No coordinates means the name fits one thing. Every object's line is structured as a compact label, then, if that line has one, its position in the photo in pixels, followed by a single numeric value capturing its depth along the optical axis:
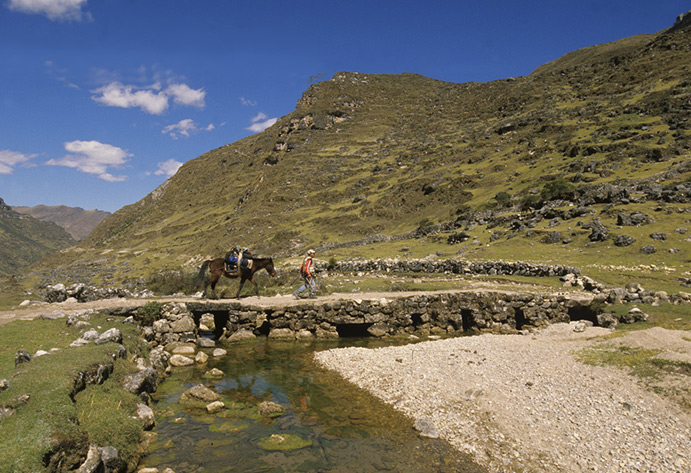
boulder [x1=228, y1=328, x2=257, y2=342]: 20.84
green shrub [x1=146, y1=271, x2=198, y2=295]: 30.53
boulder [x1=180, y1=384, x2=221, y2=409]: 12.24
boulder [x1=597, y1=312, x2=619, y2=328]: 18.90
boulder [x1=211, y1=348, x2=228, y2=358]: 17.84
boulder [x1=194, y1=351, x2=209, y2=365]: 16.83
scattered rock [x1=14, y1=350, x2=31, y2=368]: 10.02
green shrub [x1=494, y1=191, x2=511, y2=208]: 57.97
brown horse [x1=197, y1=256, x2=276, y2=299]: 23.64
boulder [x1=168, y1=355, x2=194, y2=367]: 16.38
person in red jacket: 23.27
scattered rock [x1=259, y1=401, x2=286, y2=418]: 11.56
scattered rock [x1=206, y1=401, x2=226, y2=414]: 11.62
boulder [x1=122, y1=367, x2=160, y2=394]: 11.28
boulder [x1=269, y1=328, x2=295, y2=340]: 21.42
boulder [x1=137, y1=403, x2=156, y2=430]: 9.93
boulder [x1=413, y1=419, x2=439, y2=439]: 10.23
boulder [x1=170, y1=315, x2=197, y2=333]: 19.61
